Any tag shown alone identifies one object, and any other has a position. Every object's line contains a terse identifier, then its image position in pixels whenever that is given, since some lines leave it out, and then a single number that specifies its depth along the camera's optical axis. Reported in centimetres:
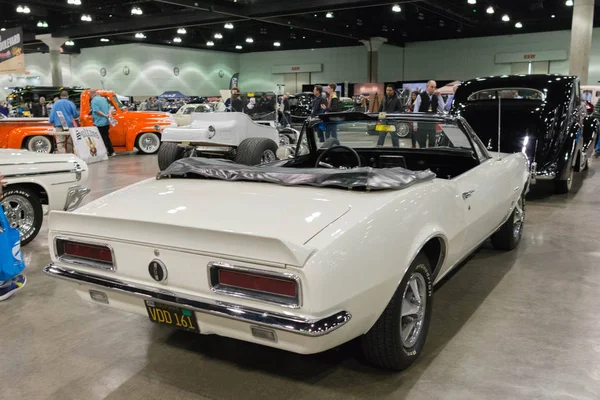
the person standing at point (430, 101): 1107
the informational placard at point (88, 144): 1173
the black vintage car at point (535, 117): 738
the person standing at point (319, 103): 1203
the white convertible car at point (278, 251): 210
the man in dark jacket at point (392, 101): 1132
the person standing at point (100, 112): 1235
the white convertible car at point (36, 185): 506
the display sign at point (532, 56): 2802
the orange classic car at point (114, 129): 1239
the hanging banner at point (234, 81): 2442
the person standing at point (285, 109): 1378
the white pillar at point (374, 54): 3085
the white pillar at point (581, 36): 1567
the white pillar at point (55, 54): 2772
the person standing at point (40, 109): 1975
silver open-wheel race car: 845
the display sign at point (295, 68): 3744
